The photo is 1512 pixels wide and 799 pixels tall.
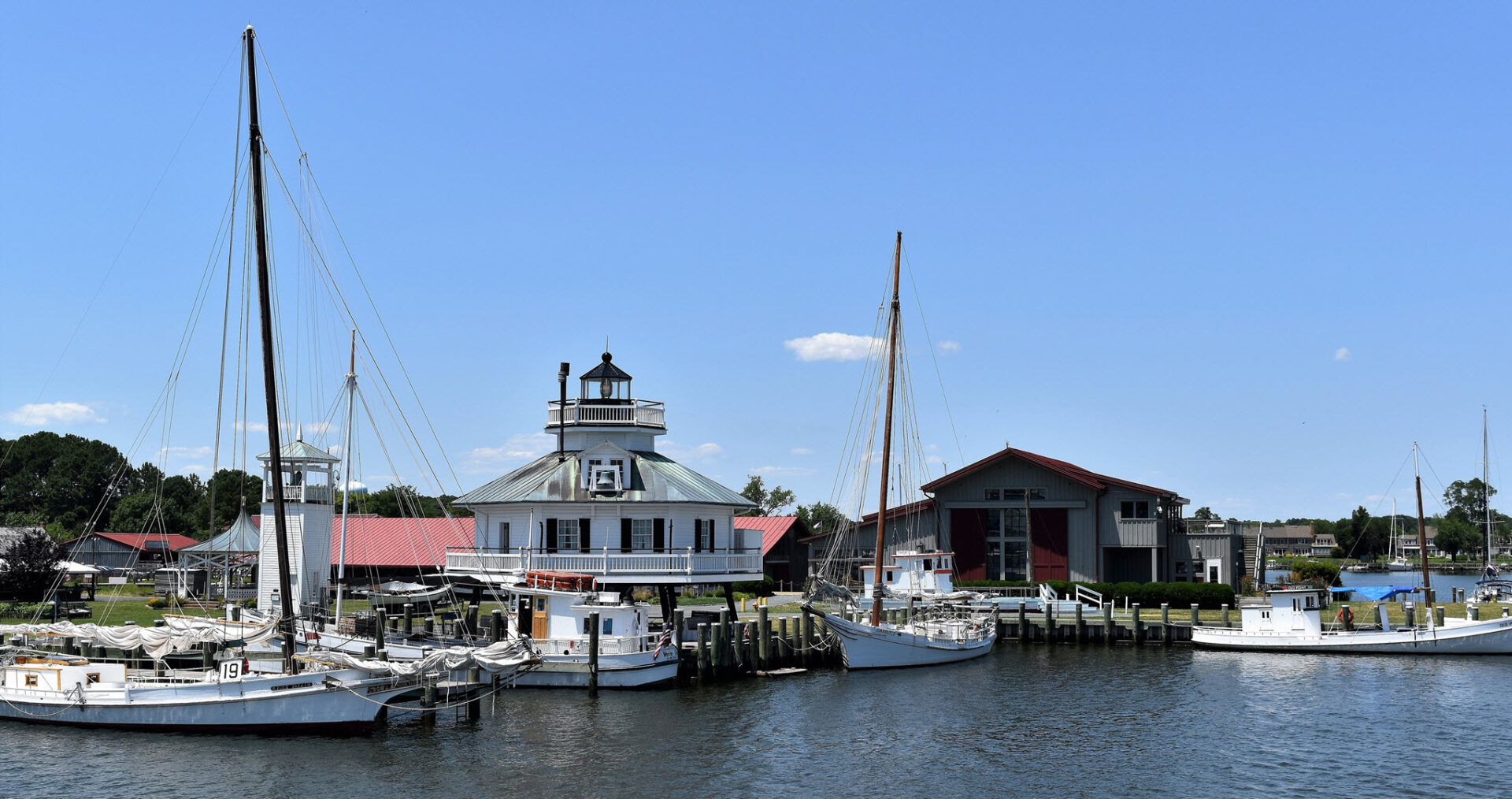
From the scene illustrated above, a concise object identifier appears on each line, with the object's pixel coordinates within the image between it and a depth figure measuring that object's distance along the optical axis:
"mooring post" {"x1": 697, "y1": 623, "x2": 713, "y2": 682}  43.50
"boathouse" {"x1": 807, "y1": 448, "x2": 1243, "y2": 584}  69.81
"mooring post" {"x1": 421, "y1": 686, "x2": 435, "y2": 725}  34.12
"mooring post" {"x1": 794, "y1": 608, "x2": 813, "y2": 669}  48.00
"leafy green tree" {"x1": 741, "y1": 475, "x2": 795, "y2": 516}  130.38
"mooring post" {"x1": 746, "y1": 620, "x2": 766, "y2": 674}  45.31
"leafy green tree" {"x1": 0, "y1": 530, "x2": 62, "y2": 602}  61.69
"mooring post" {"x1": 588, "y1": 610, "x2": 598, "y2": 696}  40.44
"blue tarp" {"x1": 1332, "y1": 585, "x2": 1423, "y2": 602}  59.38
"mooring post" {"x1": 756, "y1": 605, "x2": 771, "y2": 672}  45.69
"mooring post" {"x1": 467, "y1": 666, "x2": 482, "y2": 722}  35.94
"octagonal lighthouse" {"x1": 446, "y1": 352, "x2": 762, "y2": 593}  45.69
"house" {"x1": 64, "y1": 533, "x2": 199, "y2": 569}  97.38
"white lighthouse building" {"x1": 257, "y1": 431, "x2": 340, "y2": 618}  45.88
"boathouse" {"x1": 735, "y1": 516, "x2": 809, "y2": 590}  79.70
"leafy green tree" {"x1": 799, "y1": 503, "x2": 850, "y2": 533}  126.00
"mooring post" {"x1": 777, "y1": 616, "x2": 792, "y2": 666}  47.19
